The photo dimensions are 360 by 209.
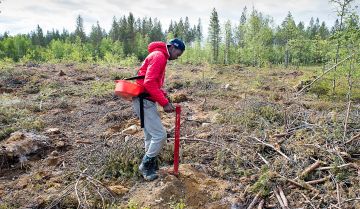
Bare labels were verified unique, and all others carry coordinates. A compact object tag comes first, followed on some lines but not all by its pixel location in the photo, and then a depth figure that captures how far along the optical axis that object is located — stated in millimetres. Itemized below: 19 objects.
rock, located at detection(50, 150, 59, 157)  5810
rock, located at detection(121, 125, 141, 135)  6891
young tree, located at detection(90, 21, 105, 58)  56056
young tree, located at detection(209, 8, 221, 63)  45406
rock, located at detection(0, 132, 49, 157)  5605
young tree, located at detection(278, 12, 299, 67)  33781
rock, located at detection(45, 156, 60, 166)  5508
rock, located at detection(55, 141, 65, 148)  6261
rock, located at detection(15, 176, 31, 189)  4688
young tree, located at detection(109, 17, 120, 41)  57875
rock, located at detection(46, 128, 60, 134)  7027
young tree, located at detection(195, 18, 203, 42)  81862
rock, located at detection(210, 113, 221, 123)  7599
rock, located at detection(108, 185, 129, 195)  4324
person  4121
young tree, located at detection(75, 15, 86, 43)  66788
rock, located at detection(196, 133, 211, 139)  6176
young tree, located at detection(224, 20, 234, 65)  43197
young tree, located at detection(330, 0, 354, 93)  12828
